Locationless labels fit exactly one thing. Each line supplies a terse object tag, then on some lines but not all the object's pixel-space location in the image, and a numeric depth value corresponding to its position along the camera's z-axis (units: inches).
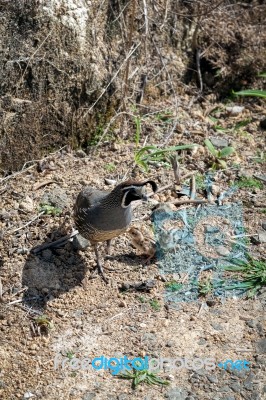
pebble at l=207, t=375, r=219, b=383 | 324.2
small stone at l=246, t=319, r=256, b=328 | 350.1
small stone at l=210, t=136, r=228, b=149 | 472.4
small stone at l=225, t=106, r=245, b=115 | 505.0
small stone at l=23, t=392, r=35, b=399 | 318.3
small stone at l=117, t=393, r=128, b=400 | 315.6
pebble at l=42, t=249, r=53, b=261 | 384.0
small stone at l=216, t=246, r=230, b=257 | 391.9
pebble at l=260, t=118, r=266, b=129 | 495.8
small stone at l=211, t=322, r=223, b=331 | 349.7
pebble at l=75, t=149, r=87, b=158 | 453.5
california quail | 363.3
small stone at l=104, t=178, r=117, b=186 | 435.5
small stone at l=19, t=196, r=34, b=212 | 409.7
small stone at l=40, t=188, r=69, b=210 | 415.2
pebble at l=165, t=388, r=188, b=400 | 316.2
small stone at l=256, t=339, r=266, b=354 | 337.4
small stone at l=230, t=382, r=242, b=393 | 320.7
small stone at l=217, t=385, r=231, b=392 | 320.8
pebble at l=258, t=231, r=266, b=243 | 399.5
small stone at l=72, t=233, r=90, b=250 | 394.6
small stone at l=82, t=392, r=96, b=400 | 316.2
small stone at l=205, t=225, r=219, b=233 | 406.6
